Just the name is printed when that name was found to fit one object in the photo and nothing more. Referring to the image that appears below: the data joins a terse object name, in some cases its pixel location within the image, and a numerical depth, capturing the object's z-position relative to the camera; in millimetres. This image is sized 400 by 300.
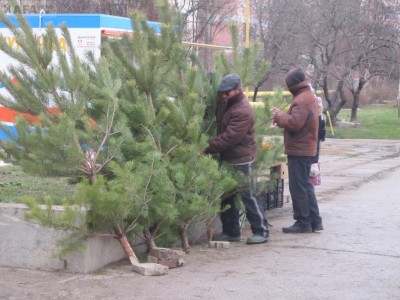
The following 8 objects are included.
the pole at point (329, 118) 26828
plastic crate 10164
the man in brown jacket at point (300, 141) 8500
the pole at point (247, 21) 21467
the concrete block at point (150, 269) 6715
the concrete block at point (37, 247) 6730
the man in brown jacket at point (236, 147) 7816
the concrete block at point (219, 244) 7980
